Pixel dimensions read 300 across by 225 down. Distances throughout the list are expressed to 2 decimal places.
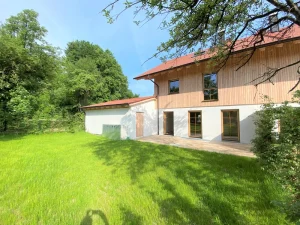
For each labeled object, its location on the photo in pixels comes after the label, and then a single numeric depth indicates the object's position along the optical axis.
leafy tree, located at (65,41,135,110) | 23.89
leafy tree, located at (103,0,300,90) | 3.20
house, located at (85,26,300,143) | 8.52
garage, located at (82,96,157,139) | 11.73
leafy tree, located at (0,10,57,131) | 10.96
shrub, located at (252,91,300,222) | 2.34
